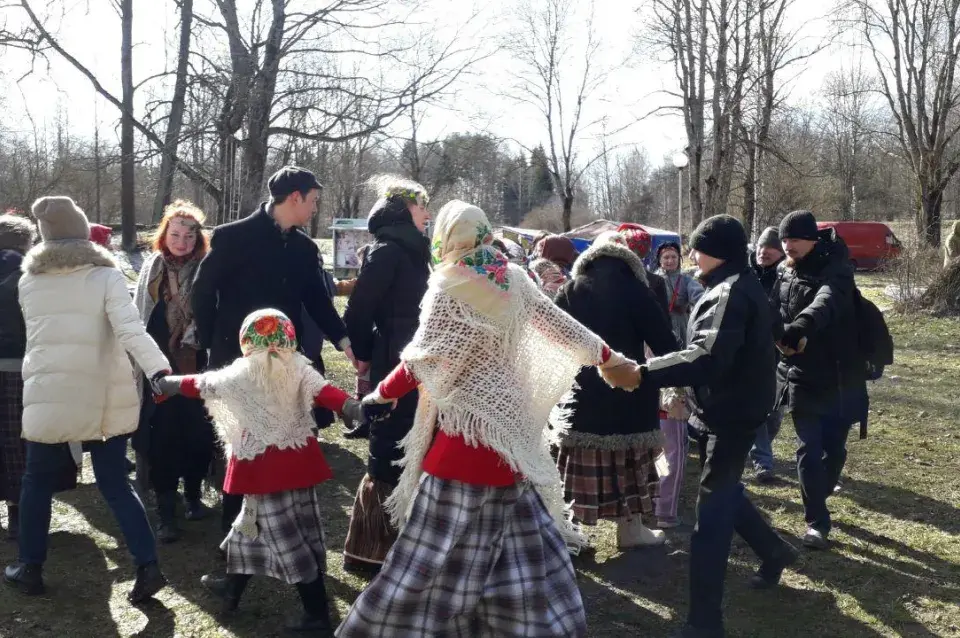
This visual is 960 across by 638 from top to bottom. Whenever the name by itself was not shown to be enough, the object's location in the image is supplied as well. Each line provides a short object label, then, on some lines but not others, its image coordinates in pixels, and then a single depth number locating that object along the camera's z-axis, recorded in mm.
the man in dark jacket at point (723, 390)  3523
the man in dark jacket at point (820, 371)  4871
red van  32125
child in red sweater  3609
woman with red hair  5059
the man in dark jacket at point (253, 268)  4273
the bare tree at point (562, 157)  32312
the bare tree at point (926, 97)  22016
